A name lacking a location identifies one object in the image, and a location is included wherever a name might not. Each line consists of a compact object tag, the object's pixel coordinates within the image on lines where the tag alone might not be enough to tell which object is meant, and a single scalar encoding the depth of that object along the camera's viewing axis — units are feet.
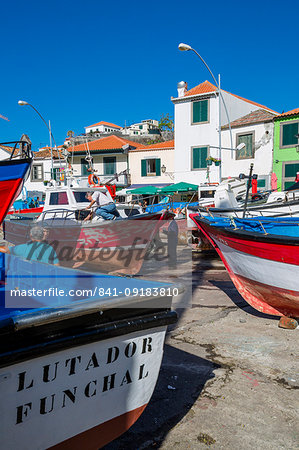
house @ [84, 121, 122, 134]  255.15
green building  73.46
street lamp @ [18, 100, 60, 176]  67.50
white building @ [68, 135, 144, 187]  105.40
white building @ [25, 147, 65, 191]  122.62
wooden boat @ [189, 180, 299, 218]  35.14
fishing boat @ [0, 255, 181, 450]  7.32
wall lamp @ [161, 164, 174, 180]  93.83
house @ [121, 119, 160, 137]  260.11
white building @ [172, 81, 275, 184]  84.02
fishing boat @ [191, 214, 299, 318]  17.30
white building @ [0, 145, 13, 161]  128.39
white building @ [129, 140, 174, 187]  95.25
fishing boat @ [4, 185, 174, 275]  28.60
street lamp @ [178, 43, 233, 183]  54.13
